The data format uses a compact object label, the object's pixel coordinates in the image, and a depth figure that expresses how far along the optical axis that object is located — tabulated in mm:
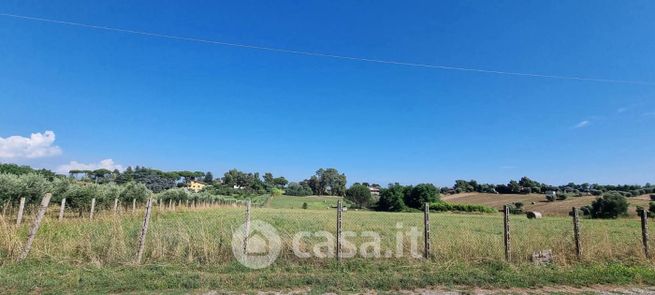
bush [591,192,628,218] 43625
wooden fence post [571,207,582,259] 8046
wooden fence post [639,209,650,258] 8336
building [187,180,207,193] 129450
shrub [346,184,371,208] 103656
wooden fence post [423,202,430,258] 7817
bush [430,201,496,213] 63762
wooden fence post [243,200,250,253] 7728
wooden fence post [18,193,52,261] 7095
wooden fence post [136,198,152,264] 7148
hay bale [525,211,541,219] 42650
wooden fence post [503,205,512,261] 7746
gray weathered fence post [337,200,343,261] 7586
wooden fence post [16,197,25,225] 10862
